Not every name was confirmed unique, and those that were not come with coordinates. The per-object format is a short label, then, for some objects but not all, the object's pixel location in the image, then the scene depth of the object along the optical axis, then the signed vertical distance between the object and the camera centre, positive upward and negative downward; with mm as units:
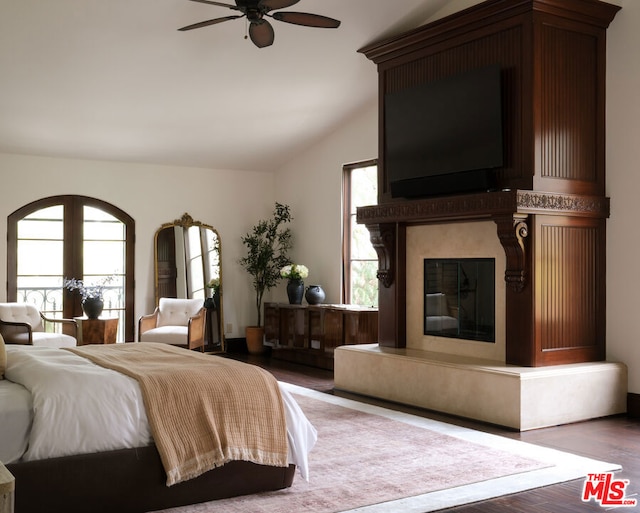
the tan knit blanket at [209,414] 3482 -702
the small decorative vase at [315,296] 8719 -366
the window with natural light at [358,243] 8531 +232
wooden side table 8273 -718
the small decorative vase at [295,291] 8992 -321
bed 3215 -799
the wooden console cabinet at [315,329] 7848 -719
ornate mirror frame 9352 -36
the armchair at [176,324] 8383 -684
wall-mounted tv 5781 +1026
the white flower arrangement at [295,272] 8977 -100
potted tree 9664 +92
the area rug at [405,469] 3629 -1122
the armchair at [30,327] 7215 -628
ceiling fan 4910 +1618
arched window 8523 +105
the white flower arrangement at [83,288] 8617 -281
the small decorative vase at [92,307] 8281 -470
